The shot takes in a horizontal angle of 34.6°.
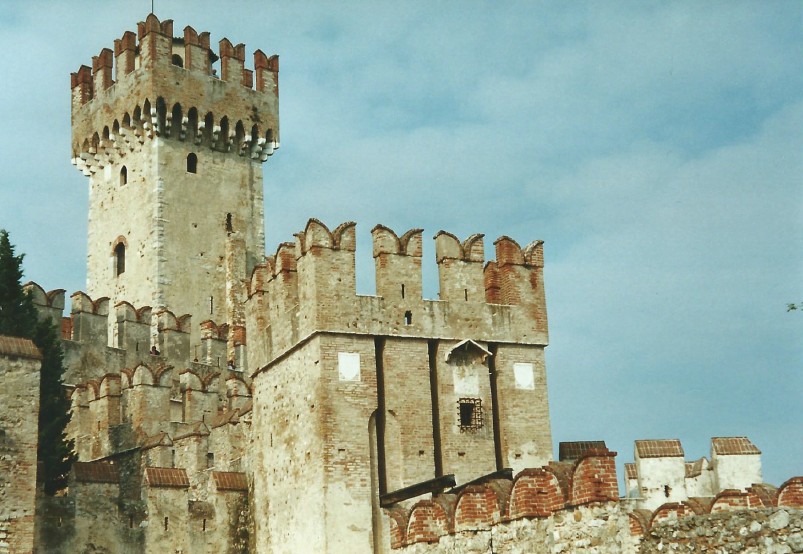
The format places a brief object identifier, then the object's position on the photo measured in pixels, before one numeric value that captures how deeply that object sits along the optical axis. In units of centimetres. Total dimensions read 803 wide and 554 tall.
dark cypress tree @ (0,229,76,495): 2639
